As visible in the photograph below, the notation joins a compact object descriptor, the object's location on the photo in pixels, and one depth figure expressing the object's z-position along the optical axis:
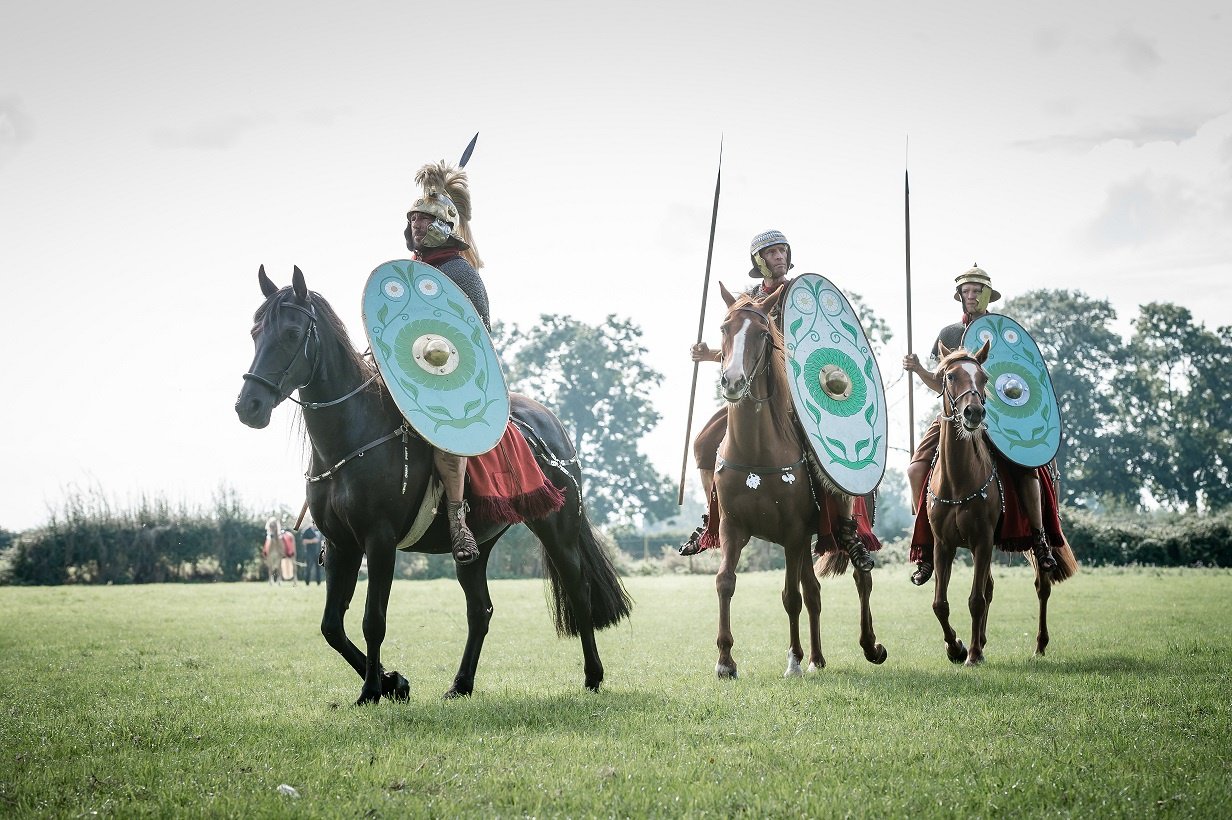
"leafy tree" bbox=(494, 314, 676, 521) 70.94
